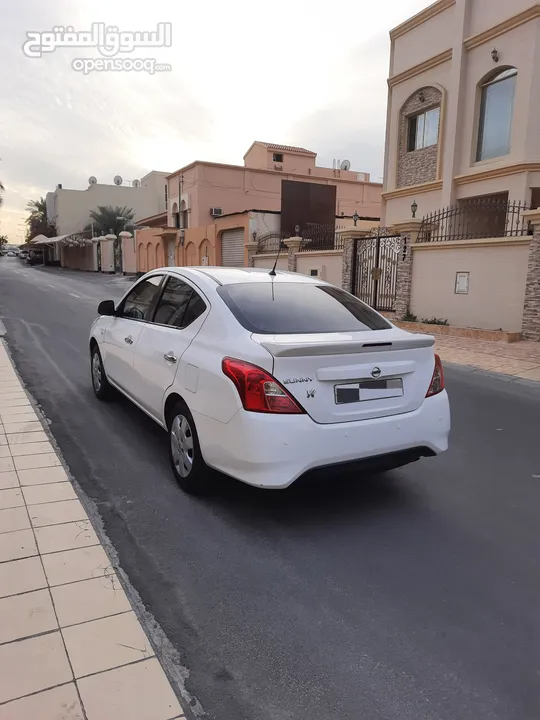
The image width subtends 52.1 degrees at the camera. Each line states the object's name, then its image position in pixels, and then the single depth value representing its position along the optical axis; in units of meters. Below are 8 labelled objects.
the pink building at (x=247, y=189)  33.06
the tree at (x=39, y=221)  66.56
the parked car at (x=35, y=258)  75.75
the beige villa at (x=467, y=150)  13.34
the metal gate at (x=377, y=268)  16.64
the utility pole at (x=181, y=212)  34.31
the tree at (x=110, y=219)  54.88
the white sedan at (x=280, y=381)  3.34
